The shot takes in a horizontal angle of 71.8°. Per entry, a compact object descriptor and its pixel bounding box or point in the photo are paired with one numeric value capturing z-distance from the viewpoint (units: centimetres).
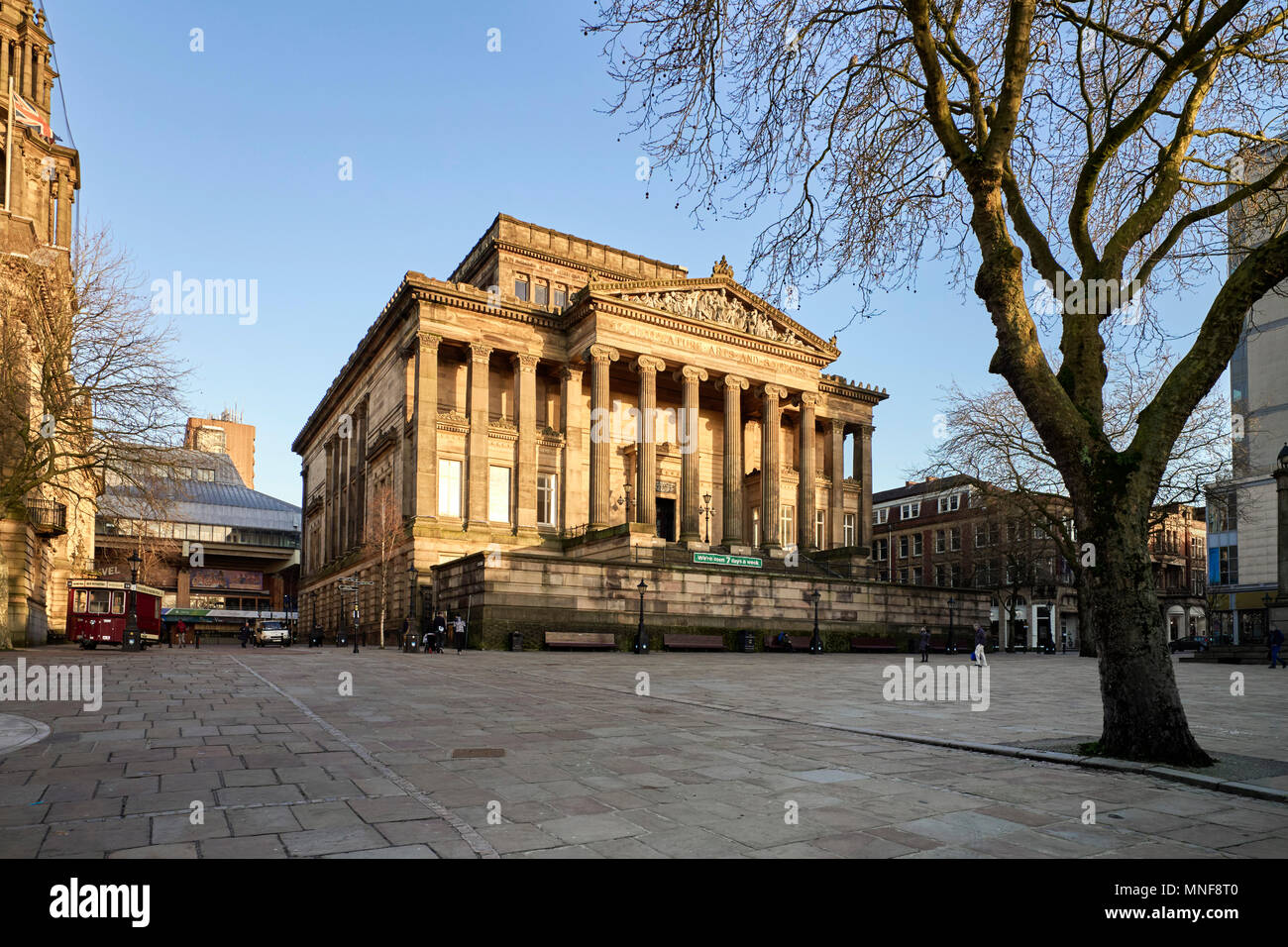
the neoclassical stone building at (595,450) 4312
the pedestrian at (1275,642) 3216
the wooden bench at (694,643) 3888
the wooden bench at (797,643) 4219
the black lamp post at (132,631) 3419
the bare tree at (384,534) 4756
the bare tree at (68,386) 2905
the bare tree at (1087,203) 913
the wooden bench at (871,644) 4562
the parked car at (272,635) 5494
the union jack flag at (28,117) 4491
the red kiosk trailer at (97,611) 3650
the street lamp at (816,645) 4178
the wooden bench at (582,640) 3566
